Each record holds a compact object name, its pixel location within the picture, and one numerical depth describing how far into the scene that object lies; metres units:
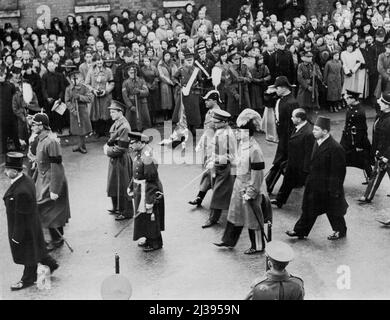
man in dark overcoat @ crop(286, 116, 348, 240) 10.03
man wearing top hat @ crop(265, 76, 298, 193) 11.96
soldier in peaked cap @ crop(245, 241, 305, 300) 6.28
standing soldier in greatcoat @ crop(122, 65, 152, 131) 15.35
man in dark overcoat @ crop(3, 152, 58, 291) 8.85
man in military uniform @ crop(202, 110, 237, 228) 10.56
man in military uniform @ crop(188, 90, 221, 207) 11.26
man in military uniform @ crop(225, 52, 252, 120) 16.00
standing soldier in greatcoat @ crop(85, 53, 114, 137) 15.52
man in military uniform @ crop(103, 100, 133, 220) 11.19
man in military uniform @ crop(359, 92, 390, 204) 11.33
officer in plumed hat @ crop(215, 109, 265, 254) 9.60
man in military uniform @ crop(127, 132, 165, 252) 9.91
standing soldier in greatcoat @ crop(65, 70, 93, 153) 14.83
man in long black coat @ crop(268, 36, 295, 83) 16.66
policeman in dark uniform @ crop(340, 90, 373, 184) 12.11
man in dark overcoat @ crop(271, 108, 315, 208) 11.16
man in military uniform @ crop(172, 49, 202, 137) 15.38
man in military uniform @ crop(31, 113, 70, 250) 9.98
